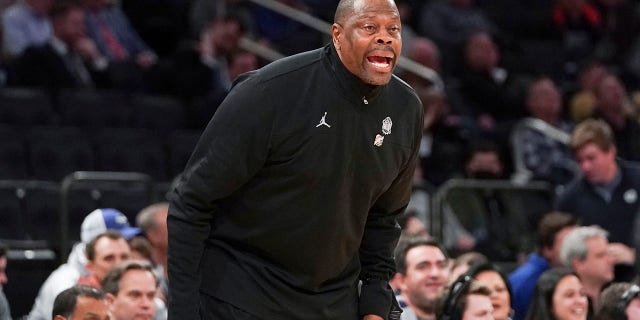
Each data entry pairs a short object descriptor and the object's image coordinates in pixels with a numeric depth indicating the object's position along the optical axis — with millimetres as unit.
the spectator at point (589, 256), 14969
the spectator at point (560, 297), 13031
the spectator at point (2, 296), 12489
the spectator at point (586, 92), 23062
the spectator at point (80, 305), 10984
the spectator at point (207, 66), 20203
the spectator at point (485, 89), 23031
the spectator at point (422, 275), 13234
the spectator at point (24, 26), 20391
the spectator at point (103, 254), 13437
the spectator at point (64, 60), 19312
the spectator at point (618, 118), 22703
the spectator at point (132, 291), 12187
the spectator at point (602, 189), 17016
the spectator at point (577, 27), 26187
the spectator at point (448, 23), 24625
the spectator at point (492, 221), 18281
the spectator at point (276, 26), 23937
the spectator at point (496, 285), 12781
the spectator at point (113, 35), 21531
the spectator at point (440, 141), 20250
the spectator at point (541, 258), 14867
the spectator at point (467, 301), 11891
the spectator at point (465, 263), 13250
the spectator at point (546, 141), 20781
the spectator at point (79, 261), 13453
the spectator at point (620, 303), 12383
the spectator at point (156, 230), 14953
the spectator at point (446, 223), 18031
